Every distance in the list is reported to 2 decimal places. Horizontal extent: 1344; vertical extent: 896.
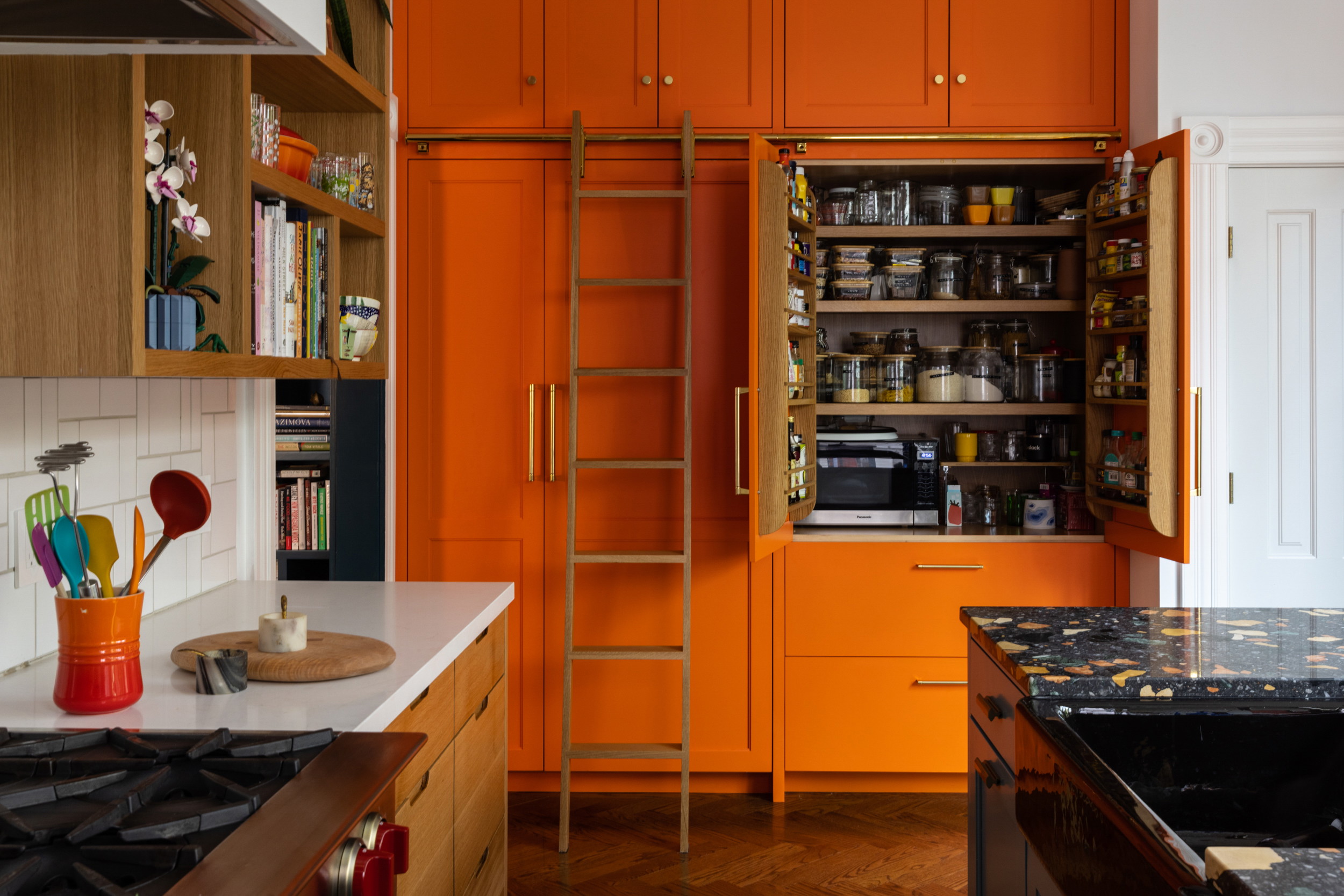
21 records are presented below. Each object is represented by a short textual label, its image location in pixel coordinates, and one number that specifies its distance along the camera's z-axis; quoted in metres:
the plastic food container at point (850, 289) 3.23
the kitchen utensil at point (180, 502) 1.49
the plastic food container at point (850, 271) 3.25
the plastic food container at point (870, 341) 3.35
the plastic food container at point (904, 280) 3.27
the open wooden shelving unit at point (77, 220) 1.32
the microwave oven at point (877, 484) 3.24
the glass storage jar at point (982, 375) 3.28
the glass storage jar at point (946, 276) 3.29
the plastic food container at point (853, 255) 3.25
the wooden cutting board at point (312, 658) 1.47
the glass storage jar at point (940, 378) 3.28
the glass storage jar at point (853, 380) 3.28
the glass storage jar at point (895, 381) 3.29
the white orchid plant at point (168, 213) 1.44
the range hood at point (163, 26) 1.06
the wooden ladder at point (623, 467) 2.98
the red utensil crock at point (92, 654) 1.28
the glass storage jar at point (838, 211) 3.26
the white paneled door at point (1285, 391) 3.06
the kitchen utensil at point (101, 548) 1.33
